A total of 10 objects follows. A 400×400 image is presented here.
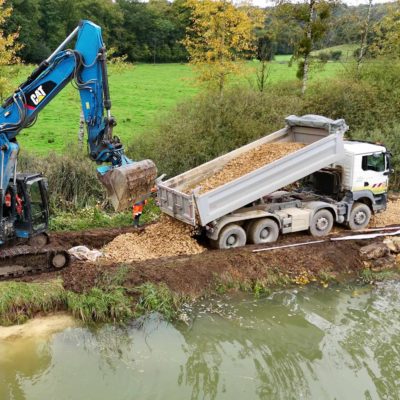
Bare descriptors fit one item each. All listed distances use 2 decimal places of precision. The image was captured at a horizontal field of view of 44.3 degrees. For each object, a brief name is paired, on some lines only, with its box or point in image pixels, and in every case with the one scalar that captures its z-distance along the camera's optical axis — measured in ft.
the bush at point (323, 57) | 73.92
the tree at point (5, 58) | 54.19
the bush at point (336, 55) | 98.59
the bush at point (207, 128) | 52.90
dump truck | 37.11
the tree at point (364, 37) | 76.84
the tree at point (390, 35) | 72.47
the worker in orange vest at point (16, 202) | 32.78
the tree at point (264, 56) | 70.15
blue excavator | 31.07
